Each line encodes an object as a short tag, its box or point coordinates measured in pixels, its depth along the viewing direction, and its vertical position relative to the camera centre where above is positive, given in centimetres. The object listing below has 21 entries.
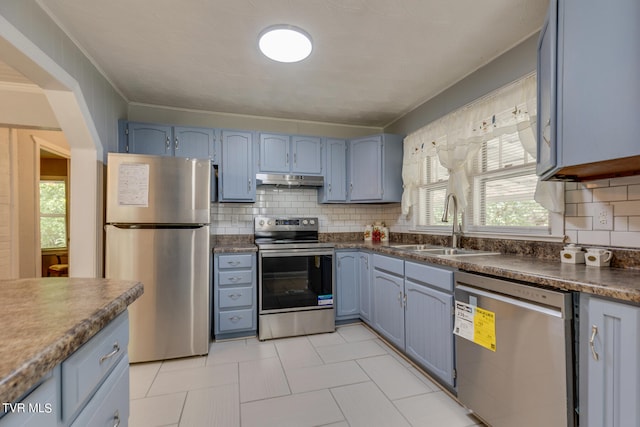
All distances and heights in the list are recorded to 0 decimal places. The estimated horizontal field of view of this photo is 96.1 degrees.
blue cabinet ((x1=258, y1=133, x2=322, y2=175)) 326 +71
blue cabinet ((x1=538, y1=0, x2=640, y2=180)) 111 +55
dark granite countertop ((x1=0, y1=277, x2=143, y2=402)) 50 -26
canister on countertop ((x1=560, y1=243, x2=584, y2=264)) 160 -22
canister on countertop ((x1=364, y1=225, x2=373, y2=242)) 373 -24
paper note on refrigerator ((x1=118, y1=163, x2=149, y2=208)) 233 +25
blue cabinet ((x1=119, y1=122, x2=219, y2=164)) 288 +77
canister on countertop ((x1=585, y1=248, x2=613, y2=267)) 150 -22
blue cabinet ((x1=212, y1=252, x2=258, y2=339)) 277 -78
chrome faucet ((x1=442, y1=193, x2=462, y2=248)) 245 -6
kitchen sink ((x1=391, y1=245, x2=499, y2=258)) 222 -31
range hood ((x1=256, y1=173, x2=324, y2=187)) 319 +40
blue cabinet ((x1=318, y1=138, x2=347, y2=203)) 349 +53
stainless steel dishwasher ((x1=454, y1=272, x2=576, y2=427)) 122 -67
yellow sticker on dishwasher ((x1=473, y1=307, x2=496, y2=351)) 152 -62
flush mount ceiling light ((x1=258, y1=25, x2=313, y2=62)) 187 +117
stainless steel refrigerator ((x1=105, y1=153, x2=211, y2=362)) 234 -26
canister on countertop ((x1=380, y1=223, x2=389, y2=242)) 367 -24
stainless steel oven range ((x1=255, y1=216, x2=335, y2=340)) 284 -76
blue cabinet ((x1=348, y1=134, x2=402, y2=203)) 336 +55
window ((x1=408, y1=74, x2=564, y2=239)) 189 +40
